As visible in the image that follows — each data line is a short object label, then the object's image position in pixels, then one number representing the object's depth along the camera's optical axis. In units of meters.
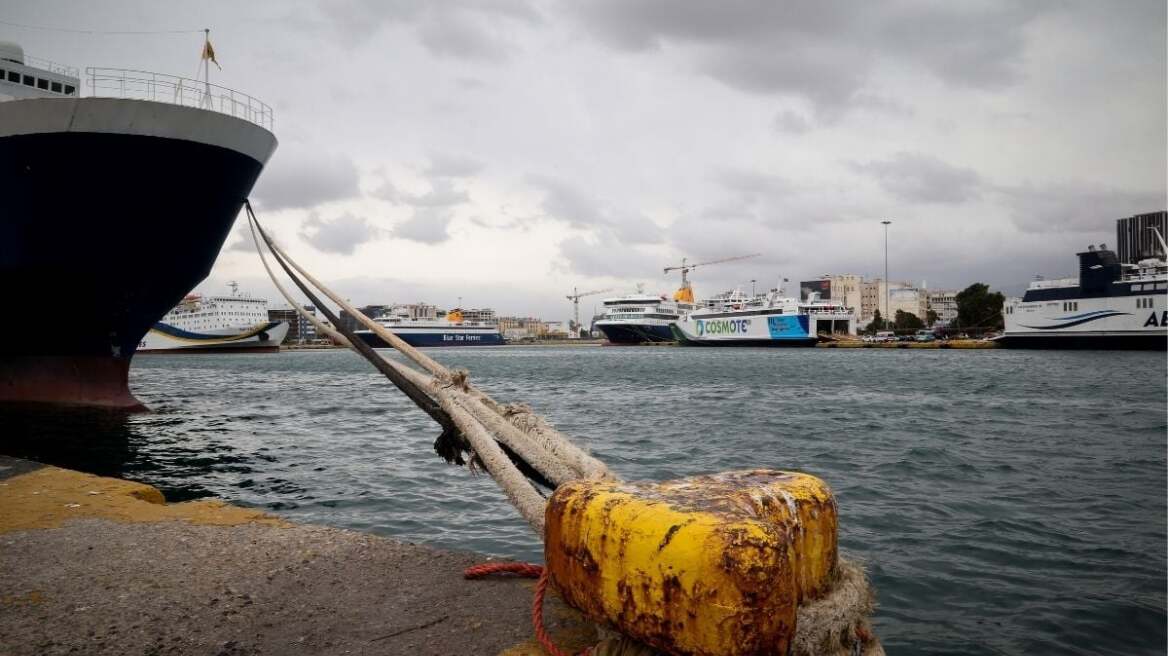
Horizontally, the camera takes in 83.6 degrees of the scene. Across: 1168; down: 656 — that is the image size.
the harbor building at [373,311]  108.00
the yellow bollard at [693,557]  1.67
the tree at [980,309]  85.25
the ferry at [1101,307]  47.09
